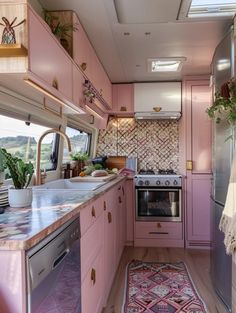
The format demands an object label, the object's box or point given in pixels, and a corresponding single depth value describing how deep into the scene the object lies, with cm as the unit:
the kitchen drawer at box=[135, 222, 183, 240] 315
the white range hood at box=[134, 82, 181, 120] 331
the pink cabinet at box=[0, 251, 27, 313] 75
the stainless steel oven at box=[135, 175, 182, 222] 312
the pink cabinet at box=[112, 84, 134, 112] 346
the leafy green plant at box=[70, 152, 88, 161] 290
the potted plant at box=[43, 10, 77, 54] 169
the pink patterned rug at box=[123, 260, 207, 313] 188
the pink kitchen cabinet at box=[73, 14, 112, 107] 181
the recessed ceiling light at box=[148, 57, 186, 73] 266
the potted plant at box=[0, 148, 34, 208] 125
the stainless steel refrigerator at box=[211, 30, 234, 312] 179
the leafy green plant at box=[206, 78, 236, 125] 167
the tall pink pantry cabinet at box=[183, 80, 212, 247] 314
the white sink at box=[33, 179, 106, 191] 226
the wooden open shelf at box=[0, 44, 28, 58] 106
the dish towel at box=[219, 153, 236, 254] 155
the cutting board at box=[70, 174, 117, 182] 241
